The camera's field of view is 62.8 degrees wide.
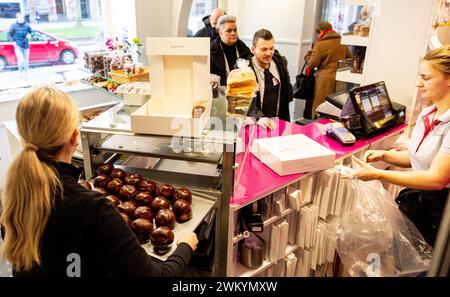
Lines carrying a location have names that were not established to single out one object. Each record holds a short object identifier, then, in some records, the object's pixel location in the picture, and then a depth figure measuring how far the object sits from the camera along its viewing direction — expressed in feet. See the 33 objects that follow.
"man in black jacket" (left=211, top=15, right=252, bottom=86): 10.16
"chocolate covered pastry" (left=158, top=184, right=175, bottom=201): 5.05
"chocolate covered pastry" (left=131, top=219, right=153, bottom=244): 4.37
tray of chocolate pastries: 4.31
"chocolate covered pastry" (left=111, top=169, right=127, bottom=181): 5.34
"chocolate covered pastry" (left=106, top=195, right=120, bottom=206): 4.80
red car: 11.10
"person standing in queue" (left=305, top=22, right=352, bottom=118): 13.66
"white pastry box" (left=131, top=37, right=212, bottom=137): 4.88
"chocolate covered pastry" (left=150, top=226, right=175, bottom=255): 4.25
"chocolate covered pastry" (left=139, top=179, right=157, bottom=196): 5.12
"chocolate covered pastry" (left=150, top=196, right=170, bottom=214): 4.78
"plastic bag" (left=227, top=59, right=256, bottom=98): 6.23
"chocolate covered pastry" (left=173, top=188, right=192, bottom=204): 4.98
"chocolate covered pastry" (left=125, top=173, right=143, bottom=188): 5.20
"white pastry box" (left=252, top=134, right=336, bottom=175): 5.88
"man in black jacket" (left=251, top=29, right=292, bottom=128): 8.71
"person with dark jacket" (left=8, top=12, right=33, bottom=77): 11.03
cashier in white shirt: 5.20
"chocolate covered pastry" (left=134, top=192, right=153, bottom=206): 4.87
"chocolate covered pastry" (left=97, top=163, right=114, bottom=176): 5.42
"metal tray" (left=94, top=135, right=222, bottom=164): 5.28
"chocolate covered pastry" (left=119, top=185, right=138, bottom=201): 4.94
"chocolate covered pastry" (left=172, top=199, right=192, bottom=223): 4.73
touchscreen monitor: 7.39
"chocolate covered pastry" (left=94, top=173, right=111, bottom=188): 5.13
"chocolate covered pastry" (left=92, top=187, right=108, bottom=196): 5.01
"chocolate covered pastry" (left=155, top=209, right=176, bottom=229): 4.52
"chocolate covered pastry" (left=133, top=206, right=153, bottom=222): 4.55
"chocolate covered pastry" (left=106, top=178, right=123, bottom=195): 5.06
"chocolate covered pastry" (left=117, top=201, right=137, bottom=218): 4.61
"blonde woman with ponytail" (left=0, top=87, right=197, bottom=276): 3.16
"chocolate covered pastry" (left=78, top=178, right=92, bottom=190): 4.90
